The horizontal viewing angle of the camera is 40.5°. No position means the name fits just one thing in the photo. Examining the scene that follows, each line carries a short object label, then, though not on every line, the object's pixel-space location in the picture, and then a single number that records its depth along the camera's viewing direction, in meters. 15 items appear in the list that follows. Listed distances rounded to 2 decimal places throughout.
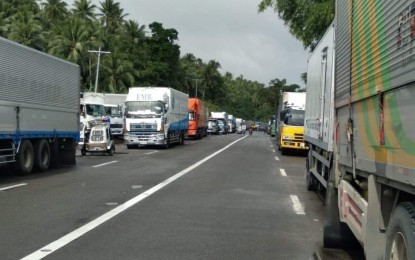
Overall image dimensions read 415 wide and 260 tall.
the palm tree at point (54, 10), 74.31
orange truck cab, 49.84
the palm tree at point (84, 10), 77.25
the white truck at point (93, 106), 36.98
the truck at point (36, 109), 15.67
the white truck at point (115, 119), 43.38
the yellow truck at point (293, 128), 29.59
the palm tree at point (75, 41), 61.01
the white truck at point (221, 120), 76.99
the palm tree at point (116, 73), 68.06
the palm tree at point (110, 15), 79.88
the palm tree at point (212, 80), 122.50
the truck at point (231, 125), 89.74
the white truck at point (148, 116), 32.44
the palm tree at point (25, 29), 55.38
